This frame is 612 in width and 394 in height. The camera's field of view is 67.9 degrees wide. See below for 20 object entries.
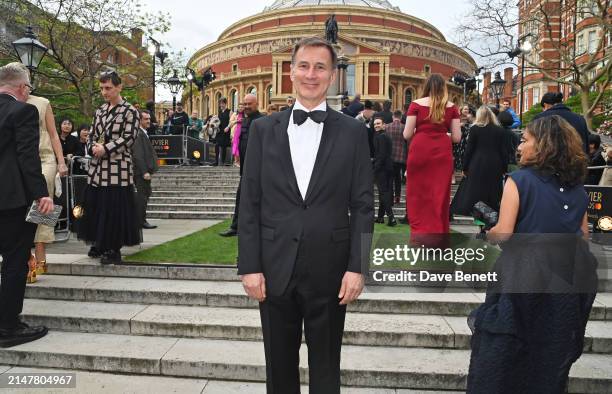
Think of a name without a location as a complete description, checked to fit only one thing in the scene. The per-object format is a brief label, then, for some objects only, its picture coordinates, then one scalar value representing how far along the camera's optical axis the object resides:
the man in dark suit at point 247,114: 7.07
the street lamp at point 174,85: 21.97
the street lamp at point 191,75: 24.30
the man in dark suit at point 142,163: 7.73
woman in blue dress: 2.56
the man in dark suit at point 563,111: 5.91
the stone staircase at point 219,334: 3.89
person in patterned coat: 5.64
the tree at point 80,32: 21.31
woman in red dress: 5.62
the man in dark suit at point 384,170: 9.40
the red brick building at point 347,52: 64.56
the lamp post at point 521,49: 19.82
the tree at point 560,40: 22.41
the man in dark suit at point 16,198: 4.10
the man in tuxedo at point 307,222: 2.36
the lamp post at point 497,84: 22.44
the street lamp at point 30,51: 9.11
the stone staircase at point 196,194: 11.32
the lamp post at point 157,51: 21.74
